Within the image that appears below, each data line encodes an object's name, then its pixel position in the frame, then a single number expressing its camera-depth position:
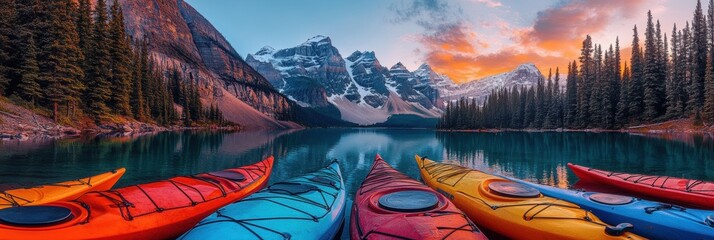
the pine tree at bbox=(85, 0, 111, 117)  48.59
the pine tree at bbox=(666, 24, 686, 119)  56.99
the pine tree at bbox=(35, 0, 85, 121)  40.31
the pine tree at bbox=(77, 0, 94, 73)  48.53
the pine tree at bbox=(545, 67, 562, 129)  86.31
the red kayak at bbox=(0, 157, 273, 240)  5.61
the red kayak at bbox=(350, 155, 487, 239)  5.56
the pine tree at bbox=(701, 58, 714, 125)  49.28
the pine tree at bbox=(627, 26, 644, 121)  65.38
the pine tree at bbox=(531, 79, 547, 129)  91.56
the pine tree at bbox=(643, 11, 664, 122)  61.97
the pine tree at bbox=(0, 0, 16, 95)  38.00
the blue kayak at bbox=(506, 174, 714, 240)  6.31
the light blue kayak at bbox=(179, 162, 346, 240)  5.56
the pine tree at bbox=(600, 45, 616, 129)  69.38
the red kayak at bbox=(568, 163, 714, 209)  9.95
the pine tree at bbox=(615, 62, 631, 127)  66.94
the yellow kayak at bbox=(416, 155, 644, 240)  6.03
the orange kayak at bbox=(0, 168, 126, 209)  7.70
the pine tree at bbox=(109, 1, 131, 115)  53.81
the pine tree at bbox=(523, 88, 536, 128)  97.19
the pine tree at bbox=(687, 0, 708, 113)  53.97
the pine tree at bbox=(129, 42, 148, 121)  61.56
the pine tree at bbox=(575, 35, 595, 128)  75.81
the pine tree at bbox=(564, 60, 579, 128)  80.94
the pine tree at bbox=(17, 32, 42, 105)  38.03
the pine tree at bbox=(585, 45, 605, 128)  72.12
